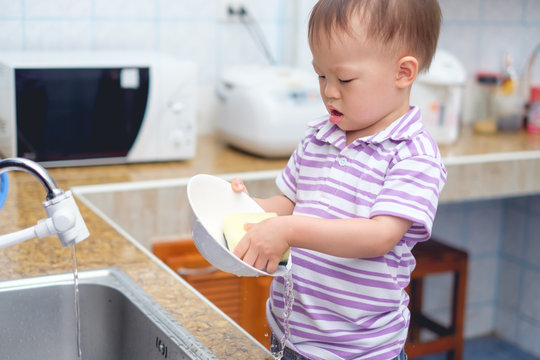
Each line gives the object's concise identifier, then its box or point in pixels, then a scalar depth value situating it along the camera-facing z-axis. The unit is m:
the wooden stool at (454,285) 2.38
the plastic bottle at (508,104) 2.62
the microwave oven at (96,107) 1.79
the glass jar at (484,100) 2.63
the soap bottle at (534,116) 2.62
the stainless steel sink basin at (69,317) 1.02
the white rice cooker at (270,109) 2.01
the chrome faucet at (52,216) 0.79
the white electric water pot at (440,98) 2.26
